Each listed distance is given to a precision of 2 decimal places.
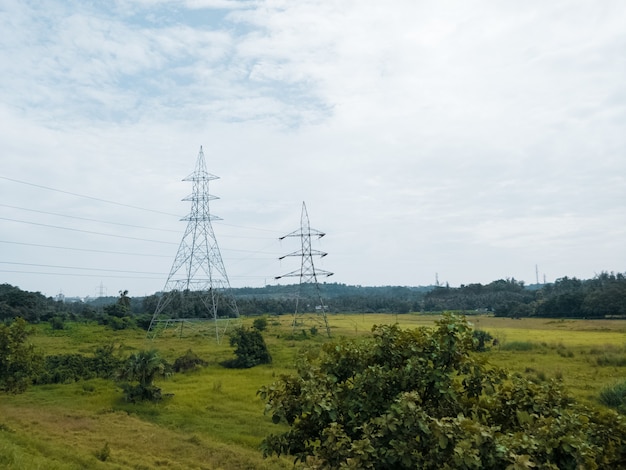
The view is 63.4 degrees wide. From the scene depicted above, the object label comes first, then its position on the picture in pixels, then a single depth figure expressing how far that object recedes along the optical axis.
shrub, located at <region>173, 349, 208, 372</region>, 36.09
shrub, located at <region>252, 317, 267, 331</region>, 63.90
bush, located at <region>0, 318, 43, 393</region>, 23.87
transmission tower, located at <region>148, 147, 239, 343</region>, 50.09
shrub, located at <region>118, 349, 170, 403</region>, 26.84
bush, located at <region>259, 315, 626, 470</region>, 6.30
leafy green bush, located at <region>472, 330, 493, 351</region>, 46.02
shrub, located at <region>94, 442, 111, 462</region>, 17.16
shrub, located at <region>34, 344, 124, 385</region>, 32.78
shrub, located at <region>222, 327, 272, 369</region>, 37.91
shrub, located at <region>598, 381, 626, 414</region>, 24.38
